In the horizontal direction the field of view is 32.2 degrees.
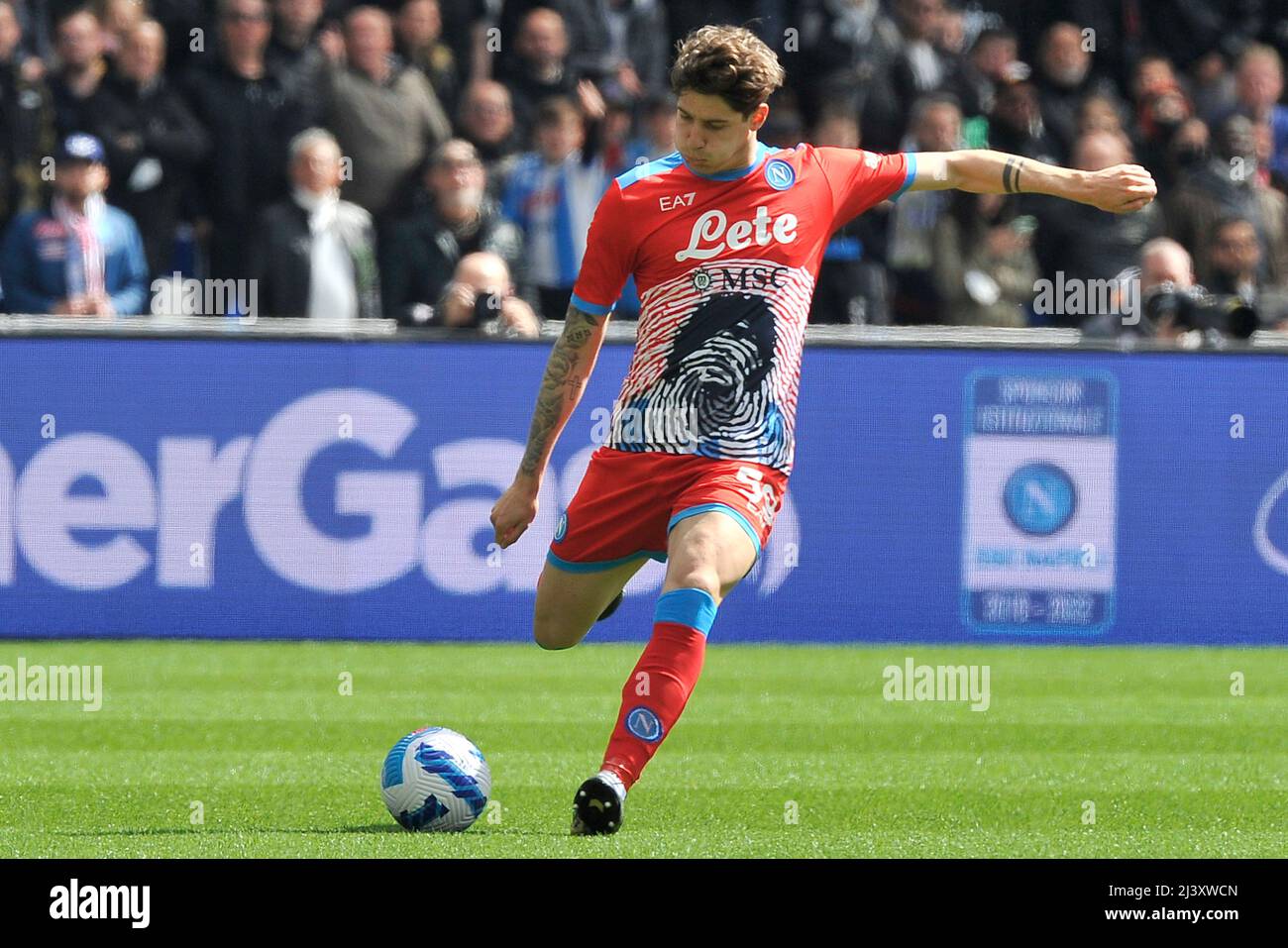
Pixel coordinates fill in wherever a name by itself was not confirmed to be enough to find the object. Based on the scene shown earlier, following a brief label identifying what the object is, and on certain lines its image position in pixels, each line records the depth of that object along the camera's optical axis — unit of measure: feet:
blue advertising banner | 40.96
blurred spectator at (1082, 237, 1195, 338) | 44.73
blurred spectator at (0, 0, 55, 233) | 47.32
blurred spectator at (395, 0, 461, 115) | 49.52
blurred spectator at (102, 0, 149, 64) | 47.78
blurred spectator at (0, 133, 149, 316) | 44.86
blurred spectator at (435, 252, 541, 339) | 42.37
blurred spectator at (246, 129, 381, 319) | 45.19
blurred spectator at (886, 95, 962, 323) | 48.06
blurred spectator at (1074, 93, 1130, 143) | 50.19
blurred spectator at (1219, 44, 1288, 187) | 52.75
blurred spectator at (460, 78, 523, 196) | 48.55
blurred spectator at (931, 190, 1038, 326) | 47.80
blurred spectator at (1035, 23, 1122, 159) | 51.01
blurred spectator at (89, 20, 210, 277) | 46.73
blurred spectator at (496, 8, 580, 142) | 49.47
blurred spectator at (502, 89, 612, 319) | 46.80
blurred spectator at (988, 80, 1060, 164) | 49.55
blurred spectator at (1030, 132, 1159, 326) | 48.42
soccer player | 22.66
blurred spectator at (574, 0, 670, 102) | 51.01
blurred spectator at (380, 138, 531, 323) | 45.70
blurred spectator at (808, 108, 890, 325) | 47.14
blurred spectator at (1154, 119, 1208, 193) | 50.21
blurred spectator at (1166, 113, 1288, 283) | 48.93
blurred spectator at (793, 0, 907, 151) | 50.34
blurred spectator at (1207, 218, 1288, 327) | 47.70
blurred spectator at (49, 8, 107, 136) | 47.32
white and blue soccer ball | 22.58
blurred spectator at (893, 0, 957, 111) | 51.47
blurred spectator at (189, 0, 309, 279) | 46.75
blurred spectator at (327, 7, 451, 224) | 47.73
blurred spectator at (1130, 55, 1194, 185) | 51.13
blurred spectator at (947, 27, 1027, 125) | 51.31
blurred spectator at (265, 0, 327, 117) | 47.85
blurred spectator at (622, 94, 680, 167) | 47.83
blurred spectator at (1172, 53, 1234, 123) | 53.52
